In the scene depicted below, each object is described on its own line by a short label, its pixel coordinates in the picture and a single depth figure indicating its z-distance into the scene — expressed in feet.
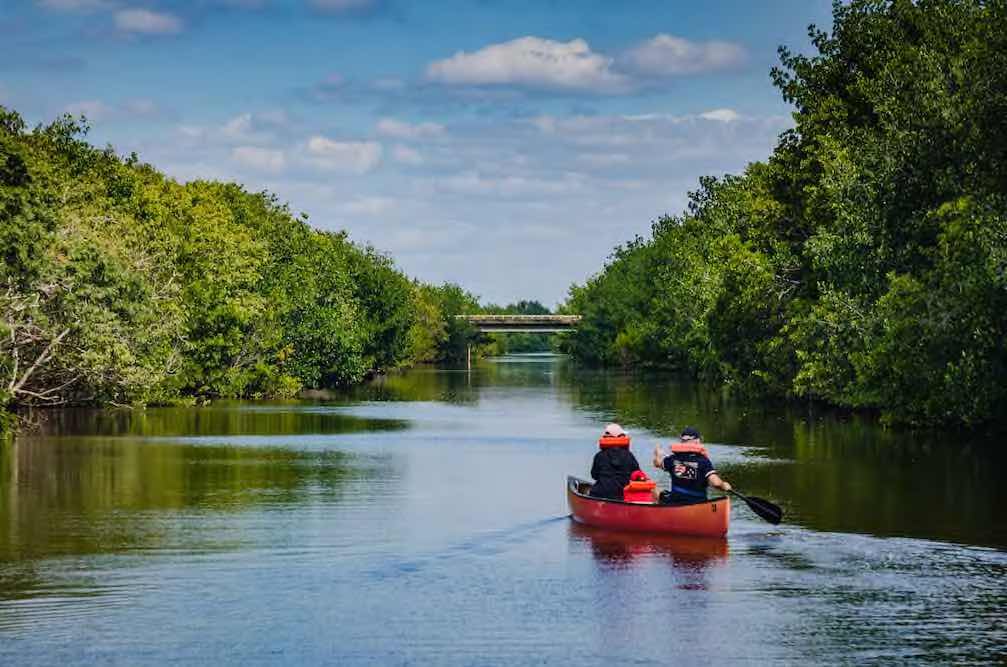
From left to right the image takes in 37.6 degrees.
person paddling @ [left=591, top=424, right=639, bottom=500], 99.50
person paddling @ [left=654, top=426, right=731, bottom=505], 95.35
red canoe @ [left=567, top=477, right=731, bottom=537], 91.15
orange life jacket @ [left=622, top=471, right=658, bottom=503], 97.35
